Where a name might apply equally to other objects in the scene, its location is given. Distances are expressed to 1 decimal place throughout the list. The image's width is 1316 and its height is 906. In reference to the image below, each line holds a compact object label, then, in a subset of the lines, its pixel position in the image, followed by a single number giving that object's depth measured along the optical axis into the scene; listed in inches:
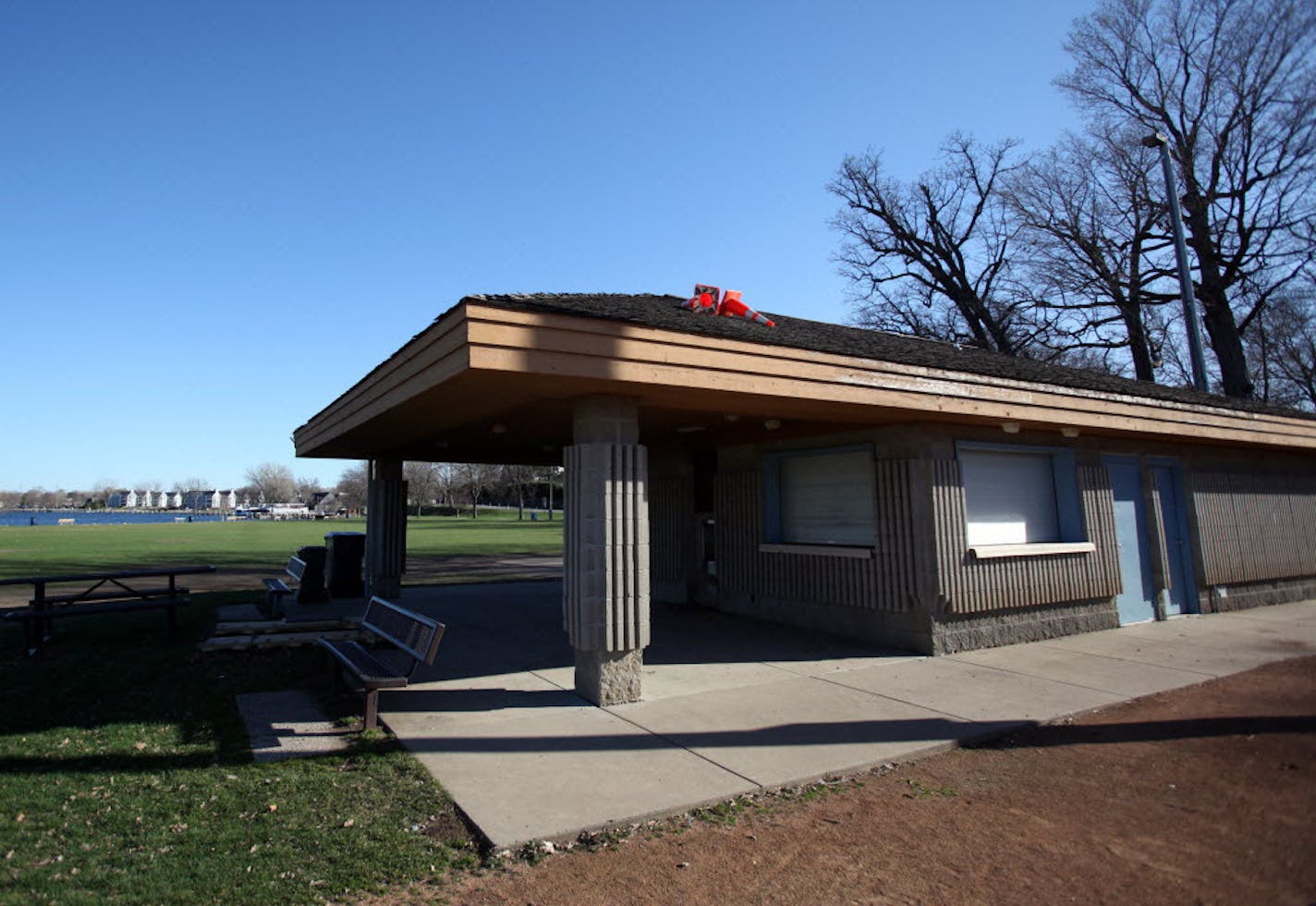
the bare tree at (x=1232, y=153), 856.9
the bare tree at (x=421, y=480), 2947.8
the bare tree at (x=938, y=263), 1176.8
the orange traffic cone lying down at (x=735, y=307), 320.2
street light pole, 666.8
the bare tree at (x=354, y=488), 3932.1
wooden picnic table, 316.5
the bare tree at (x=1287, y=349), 1034.1
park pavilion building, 239.9
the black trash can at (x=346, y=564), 540.7
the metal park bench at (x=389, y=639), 207.6
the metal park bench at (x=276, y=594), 393.4
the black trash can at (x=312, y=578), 503.5
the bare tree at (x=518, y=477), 2447.1
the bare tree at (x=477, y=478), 2581.2
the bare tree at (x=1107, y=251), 959.6
